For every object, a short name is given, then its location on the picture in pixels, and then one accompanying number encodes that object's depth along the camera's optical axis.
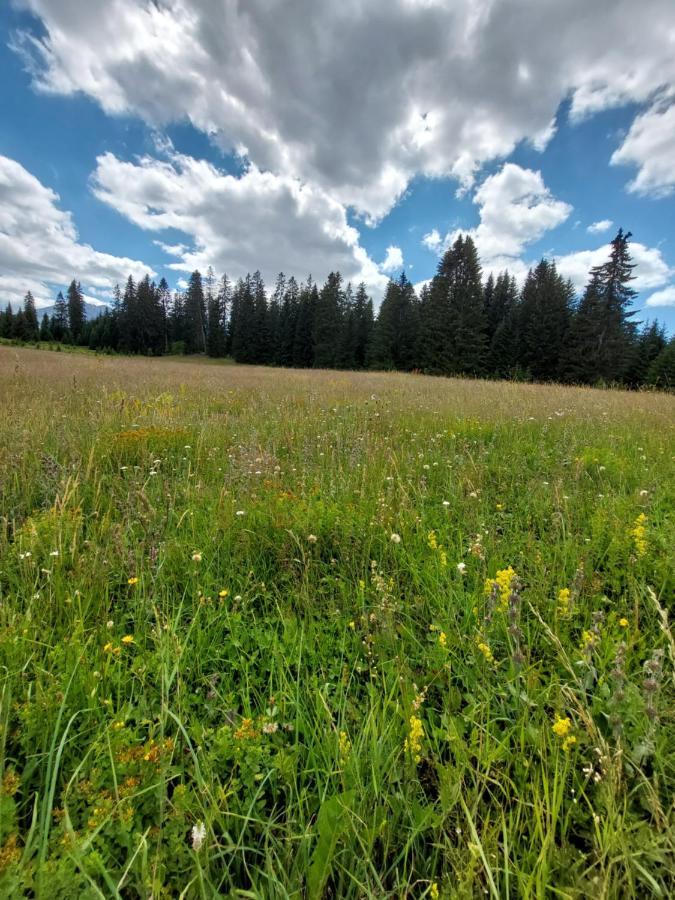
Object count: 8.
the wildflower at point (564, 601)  1.49
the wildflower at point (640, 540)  1.88
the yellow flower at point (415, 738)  1.06
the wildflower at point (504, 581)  1.35
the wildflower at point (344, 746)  1.08
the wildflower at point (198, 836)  0.85
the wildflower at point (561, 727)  1.02
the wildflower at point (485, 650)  1.33
